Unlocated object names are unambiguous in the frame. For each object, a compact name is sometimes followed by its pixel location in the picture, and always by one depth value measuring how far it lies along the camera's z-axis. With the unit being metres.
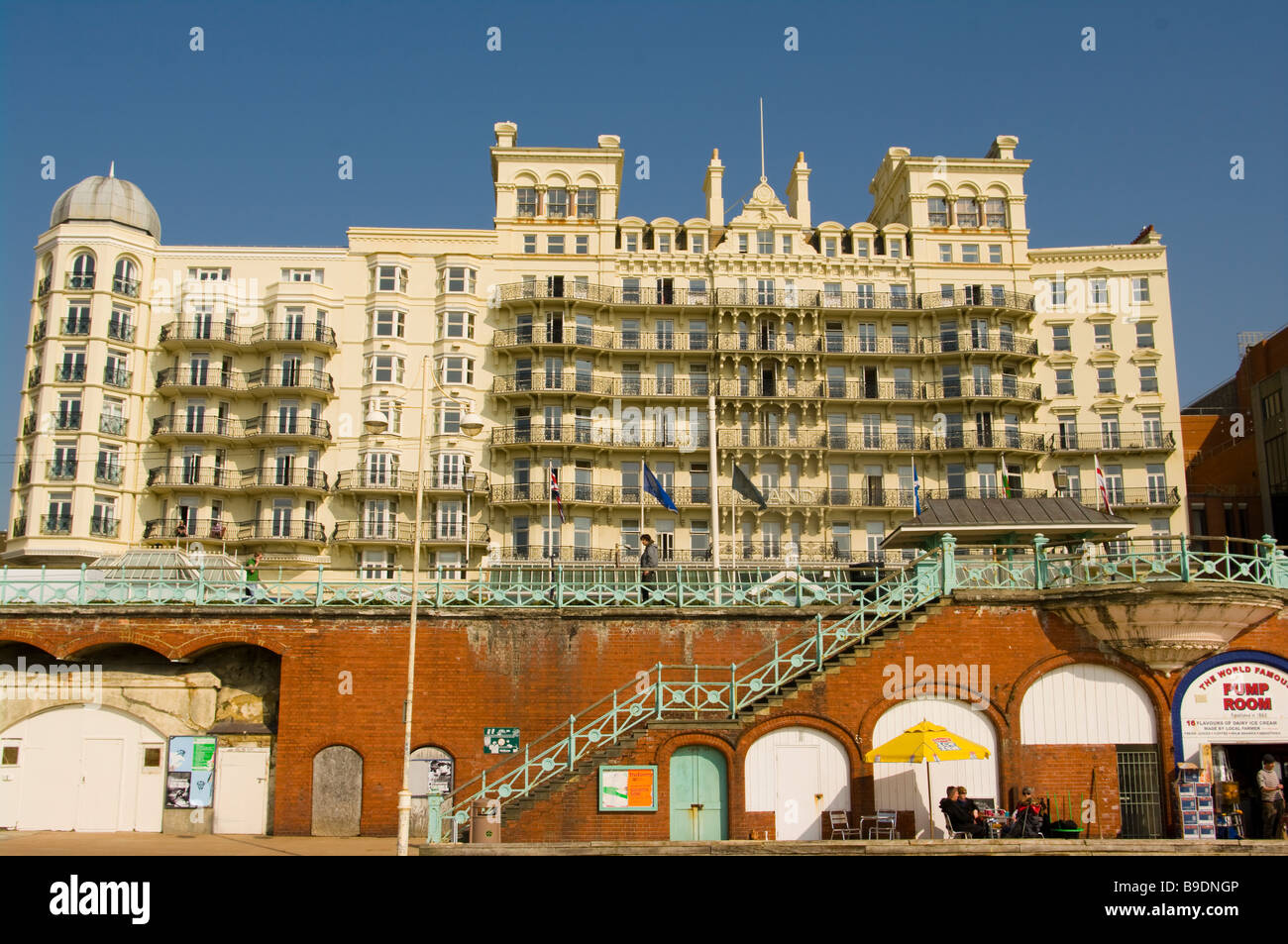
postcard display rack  23.30
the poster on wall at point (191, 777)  27.48
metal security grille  24.78
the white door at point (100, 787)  27.48
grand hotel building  53.66
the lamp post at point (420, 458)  23.03
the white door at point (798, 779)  24.42
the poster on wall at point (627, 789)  23.42
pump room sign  25.03
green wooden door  24.17
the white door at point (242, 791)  27.28
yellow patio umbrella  21.86
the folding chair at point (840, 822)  24.16
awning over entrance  27.94
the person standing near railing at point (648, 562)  29.17
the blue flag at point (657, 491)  37.72
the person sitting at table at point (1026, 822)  22.19
